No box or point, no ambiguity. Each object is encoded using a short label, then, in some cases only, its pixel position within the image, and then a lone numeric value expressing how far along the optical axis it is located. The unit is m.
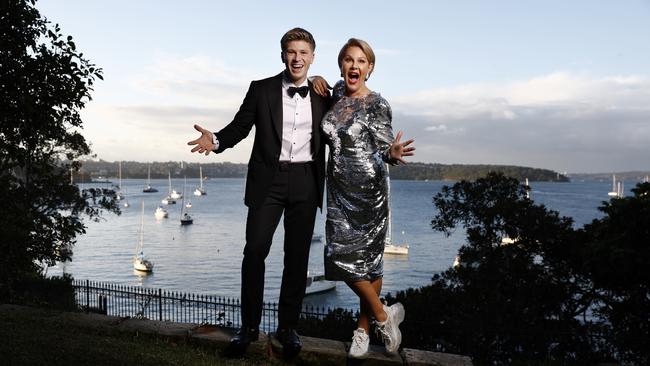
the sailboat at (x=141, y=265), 55.75
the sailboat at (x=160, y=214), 115.25
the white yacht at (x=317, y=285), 48.09
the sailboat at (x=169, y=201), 156.12
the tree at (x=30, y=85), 8.96
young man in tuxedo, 5.10
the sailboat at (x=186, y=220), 102.19
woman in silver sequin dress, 4.96
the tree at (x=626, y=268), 12.90
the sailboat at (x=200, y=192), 189.95
